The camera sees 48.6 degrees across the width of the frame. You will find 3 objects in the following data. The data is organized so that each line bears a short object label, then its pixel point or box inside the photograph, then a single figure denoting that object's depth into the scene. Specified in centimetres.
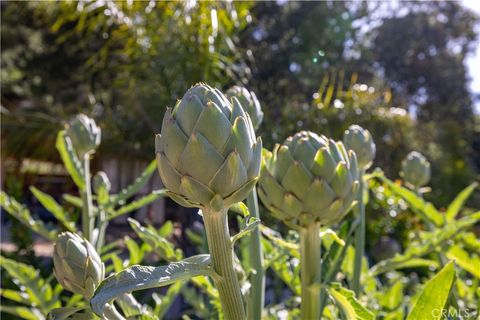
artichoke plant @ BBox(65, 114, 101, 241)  64
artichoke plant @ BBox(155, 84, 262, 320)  26
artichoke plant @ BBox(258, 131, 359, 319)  37
